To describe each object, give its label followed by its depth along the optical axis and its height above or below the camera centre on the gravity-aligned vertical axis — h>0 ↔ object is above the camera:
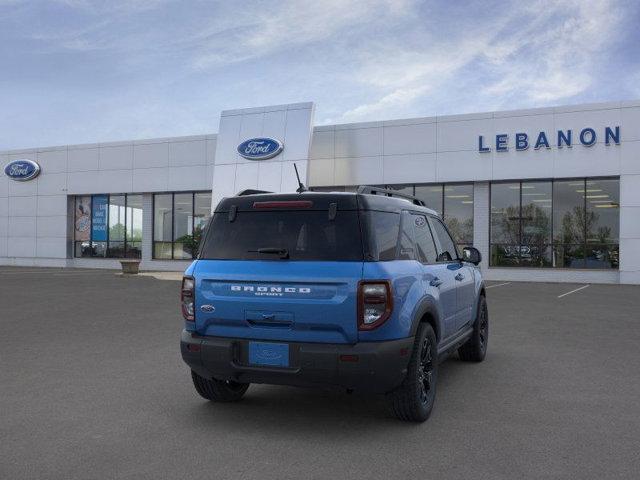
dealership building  23.03 +2.56
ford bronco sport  4.51 -0.47
